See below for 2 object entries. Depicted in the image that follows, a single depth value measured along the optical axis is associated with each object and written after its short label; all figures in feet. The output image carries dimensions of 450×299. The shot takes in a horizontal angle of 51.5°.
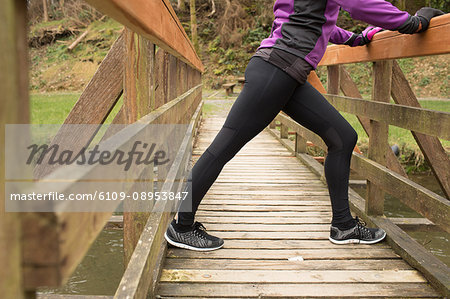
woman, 7.58
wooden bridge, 2.10
